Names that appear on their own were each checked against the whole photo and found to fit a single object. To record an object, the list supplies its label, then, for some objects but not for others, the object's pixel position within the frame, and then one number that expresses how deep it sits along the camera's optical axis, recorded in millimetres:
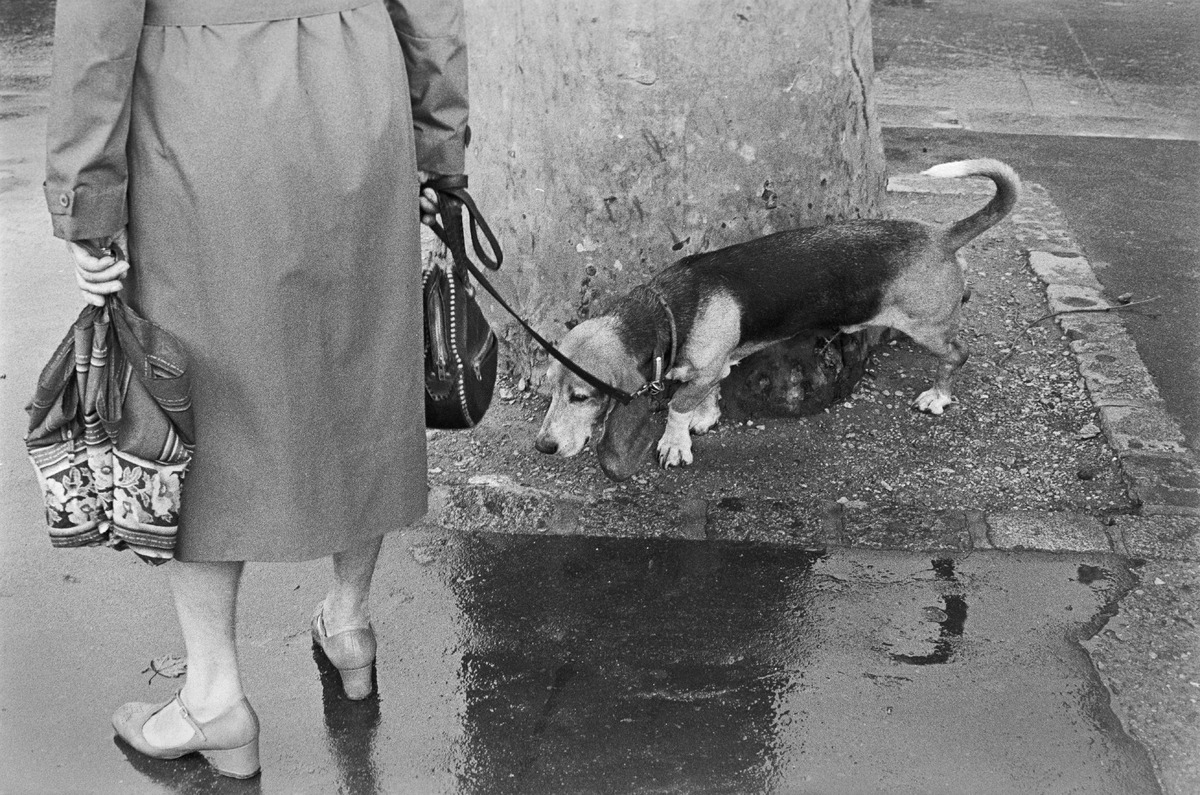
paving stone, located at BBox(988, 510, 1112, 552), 3850
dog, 4113
